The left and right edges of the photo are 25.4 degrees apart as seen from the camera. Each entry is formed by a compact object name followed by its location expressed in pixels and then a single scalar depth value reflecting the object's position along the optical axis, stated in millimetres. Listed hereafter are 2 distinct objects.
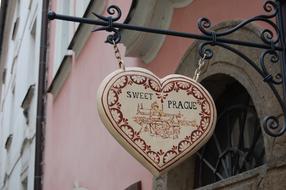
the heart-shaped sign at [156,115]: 2945
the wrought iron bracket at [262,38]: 3129
